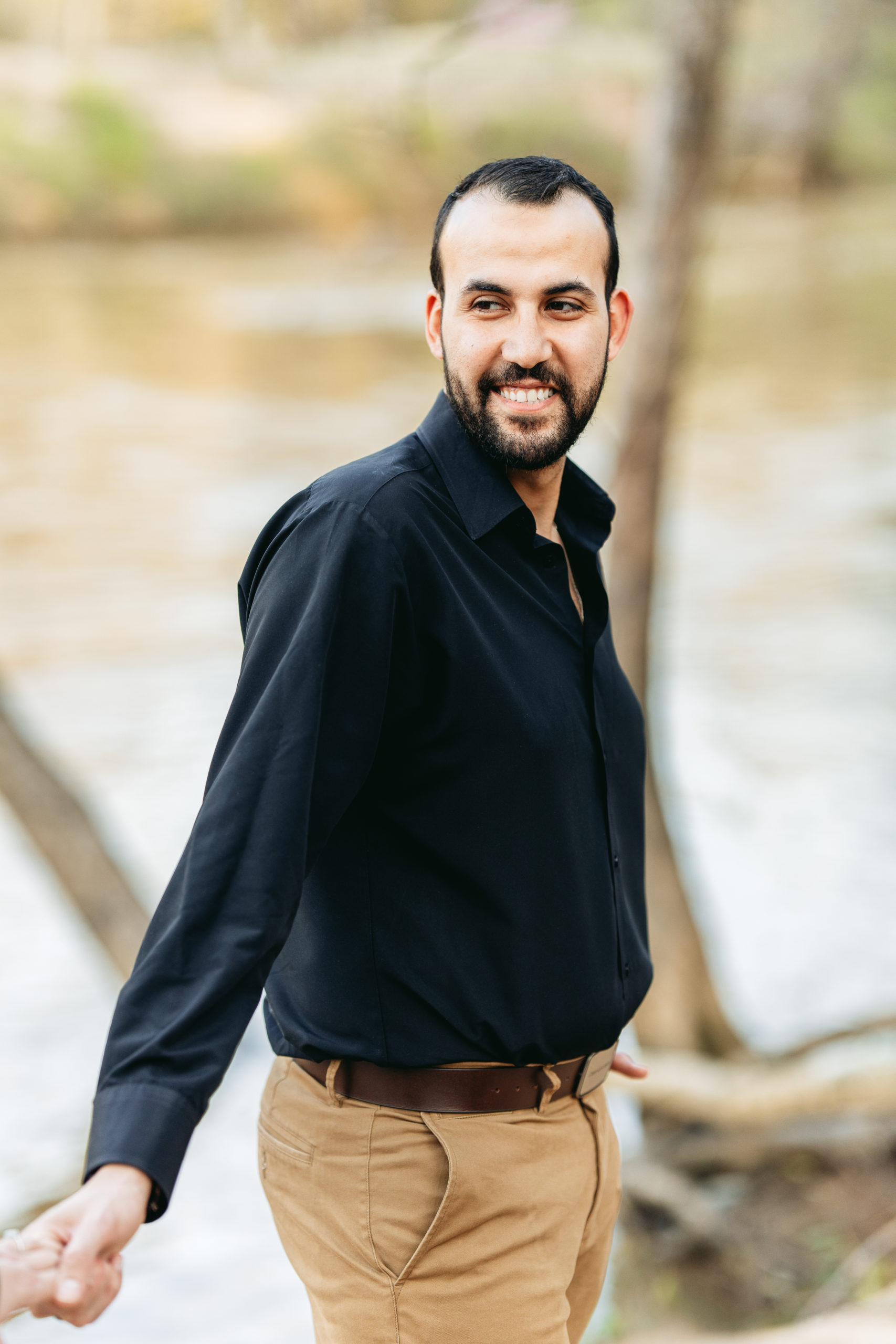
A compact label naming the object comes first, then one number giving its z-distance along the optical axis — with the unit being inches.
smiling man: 80.5
